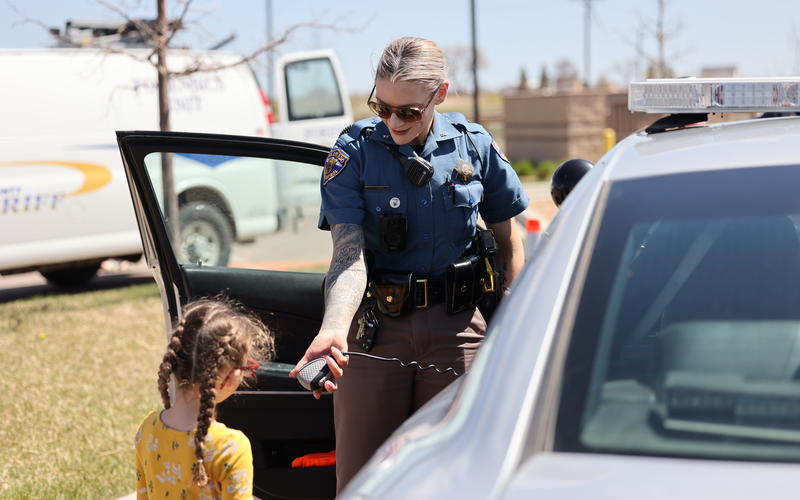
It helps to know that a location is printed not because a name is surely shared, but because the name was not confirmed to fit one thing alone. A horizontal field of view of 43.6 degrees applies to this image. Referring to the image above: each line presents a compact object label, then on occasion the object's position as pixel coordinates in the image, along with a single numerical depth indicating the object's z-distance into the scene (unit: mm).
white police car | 1503
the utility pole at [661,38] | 18328
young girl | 2316
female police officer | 2686
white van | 8617
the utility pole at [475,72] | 18672
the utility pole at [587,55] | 50781
